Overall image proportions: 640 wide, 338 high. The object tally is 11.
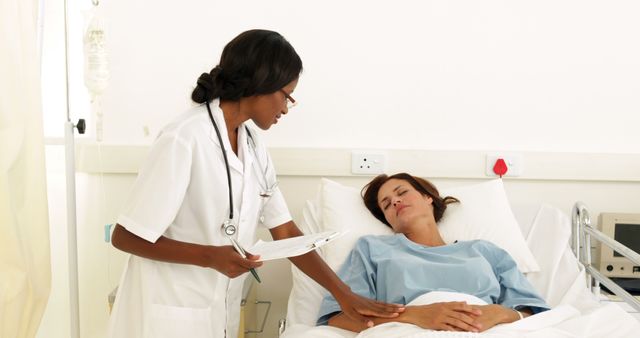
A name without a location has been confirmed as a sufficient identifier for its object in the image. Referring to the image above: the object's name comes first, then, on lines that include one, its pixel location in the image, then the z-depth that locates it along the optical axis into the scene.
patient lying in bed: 1.84
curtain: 1.64
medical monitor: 2.56
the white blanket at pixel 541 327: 1.75
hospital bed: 2.19
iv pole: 2.02
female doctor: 1.61
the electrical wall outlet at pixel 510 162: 2.67
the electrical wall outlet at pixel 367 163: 2.68
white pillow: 2.36
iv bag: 2.34
